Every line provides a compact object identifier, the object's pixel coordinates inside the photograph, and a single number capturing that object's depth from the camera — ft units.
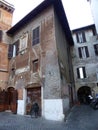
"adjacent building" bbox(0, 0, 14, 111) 31.31
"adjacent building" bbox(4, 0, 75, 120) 21.20
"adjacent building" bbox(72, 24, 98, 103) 40.03
